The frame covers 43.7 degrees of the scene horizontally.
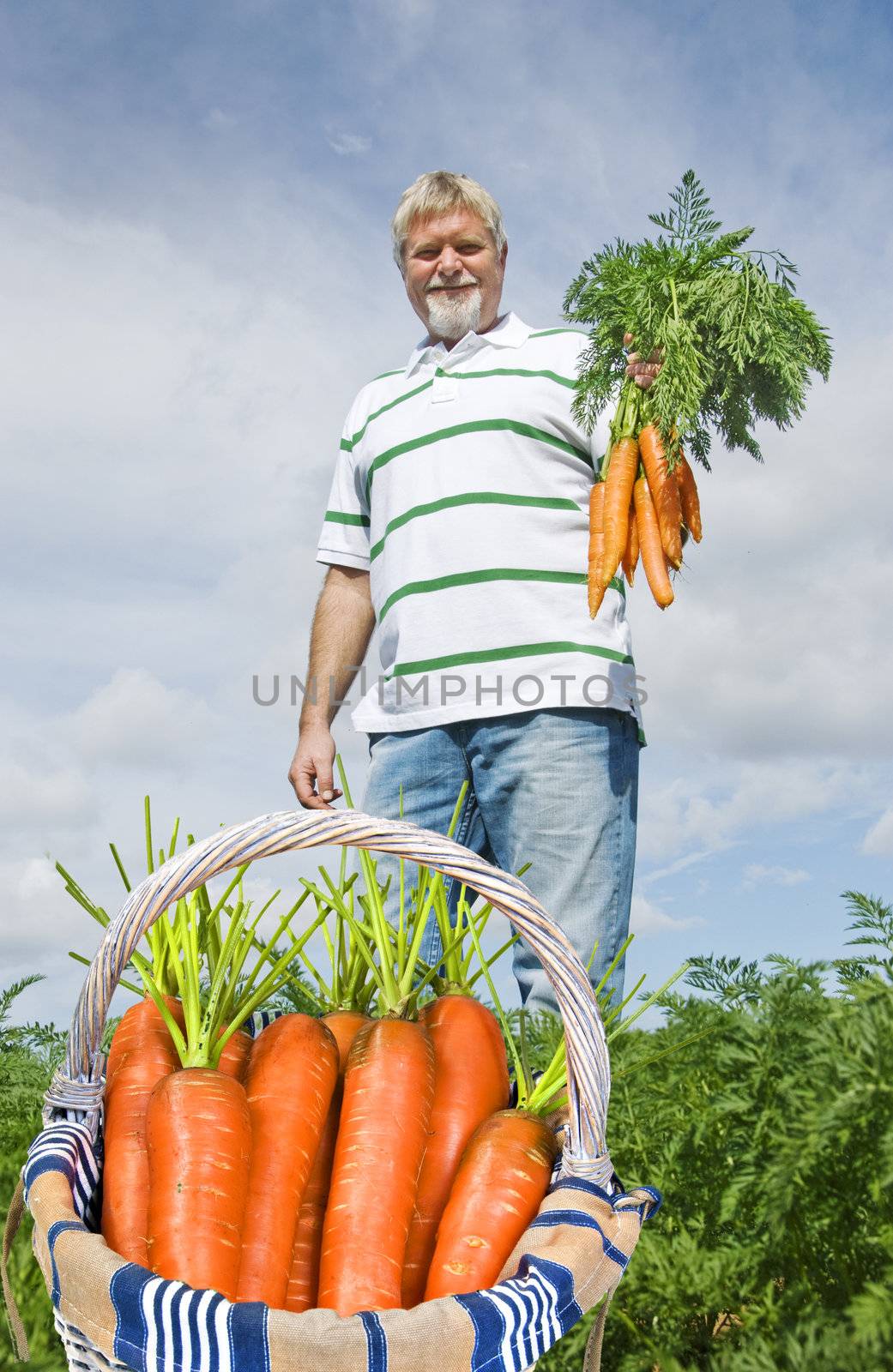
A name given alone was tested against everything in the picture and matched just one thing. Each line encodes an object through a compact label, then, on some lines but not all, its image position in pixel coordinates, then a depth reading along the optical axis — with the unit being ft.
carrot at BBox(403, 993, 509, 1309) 5.33
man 8.63
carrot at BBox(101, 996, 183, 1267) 4.88
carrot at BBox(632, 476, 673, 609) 8.95
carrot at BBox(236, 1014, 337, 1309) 5.01
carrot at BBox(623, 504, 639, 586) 9.12
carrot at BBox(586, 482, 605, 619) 8.68
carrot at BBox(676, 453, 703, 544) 9.36
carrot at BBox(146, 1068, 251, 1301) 4.70
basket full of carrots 3.90
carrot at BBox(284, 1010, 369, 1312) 5.40
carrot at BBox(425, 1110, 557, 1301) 4.71
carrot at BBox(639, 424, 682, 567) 8.79
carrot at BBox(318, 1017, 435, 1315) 4.80
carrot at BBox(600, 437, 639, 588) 8.60
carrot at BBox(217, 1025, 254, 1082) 5.66
